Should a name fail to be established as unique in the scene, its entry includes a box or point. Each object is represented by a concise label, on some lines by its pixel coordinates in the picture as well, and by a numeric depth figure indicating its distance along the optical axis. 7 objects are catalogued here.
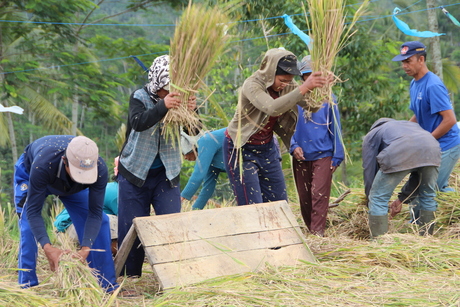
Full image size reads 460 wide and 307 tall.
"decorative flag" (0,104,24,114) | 8.35
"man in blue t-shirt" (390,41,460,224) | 8.58
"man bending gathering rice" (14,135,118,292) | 5.90
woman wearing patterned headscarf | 6.69
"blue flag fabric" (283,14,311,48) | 7.23
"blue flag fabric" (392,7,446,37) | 9.85
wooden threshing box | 6.25
